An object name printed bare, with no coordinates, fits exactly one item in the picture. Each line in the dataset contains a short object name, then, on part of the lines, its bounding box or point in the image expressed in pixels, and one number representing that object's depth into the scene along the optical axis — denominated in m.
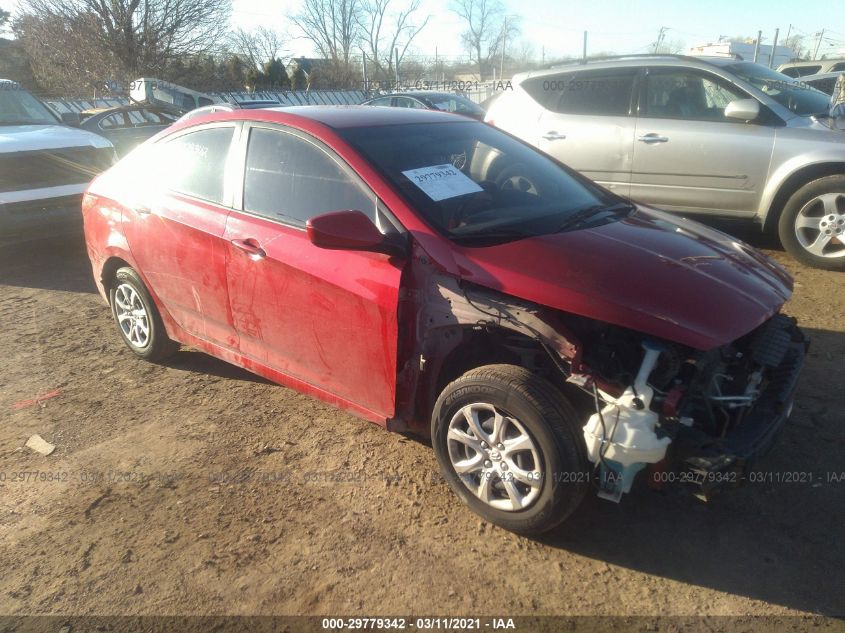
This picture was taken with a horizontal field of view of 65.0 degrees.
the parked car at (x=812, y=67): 16.35
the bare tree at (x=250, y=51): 39.00
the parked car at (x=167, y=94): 15.49
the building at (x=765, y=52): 37.39
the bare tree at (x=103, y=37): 25.16
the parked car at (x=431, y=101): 14.04
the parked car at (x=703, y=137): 5.49
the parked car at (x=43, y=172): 6.85
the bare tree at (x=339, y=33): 51.84
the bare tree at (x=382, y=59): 48.83
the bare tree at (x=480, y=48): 55.03
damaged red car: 2.46
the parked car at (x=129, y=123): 10.13
